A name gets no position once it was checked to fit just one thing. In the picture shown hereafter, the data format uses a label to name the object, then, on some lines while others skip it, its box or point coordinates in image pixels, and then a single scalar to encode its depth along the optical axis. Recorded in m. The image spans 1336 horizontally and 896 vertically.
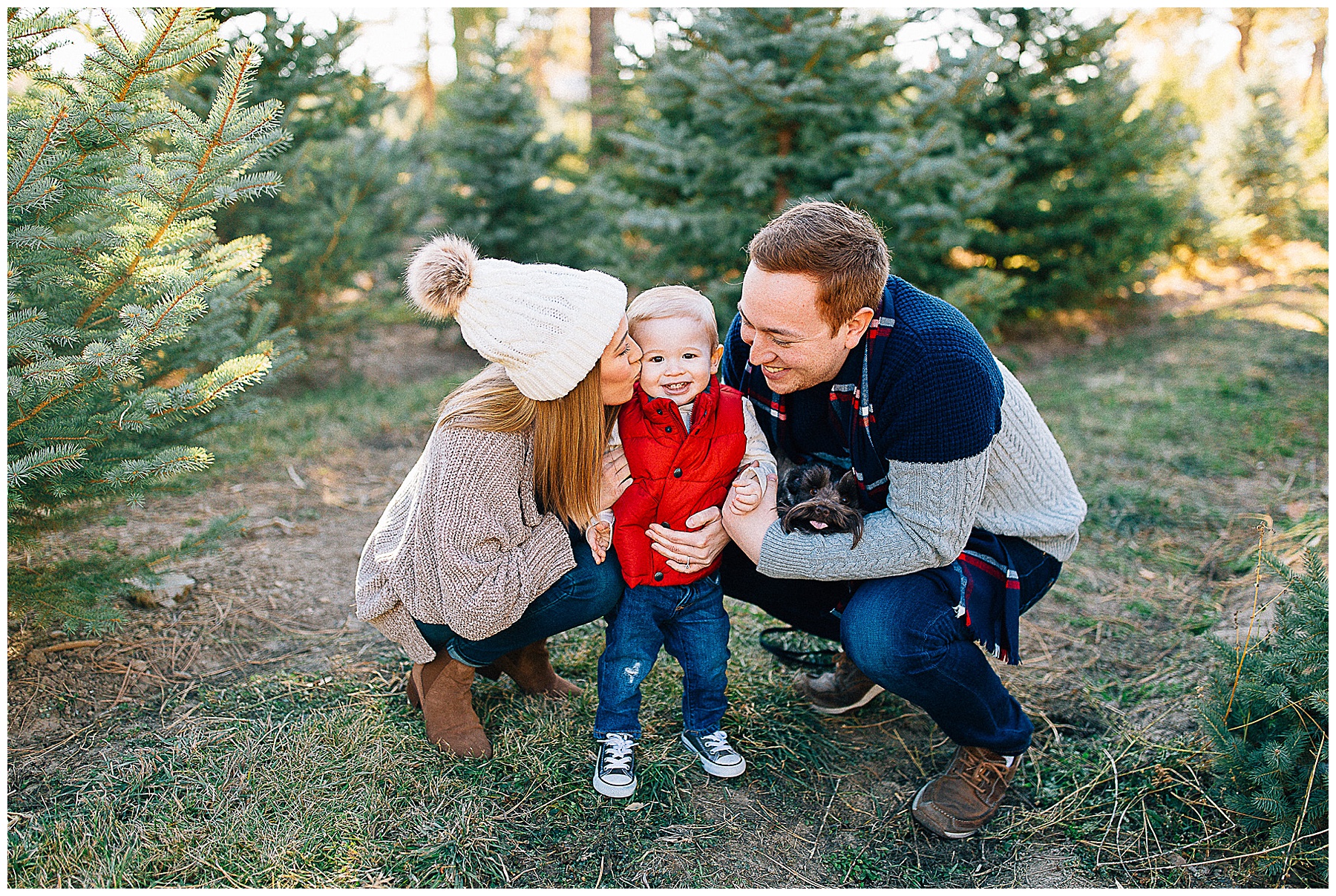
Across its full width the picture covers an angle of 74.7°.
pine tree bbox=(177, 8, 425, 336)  4.60
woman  2.00
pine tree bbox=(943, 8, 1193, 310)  6.05
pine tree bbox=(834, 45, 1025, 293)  4.65
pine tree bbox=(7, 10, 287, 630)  2.12
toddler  2.19
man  2.02
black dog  2.15
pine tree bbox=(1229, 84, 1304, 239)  8.27
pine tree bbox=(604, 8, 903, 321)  4.74
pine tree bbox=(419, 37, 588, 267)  6.04
